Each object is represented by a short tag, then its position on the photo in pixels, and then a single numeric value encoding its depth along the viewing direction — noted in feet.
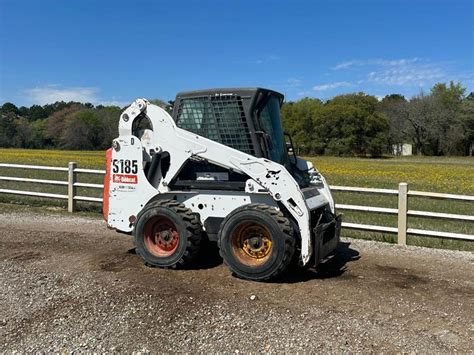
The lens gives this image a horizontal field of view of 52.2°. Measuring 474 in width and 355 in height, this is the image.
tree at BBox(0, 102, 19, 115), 427.49
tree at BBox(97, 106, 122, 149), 257.18
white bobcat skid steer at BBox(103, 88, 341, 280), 19.22
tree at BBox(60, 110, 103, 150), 268.62
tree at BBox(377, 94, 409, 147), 244.69
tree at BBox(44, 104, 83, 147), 291.54
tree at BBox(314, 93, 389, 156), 215.31
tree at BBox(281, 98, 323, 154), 219.82
